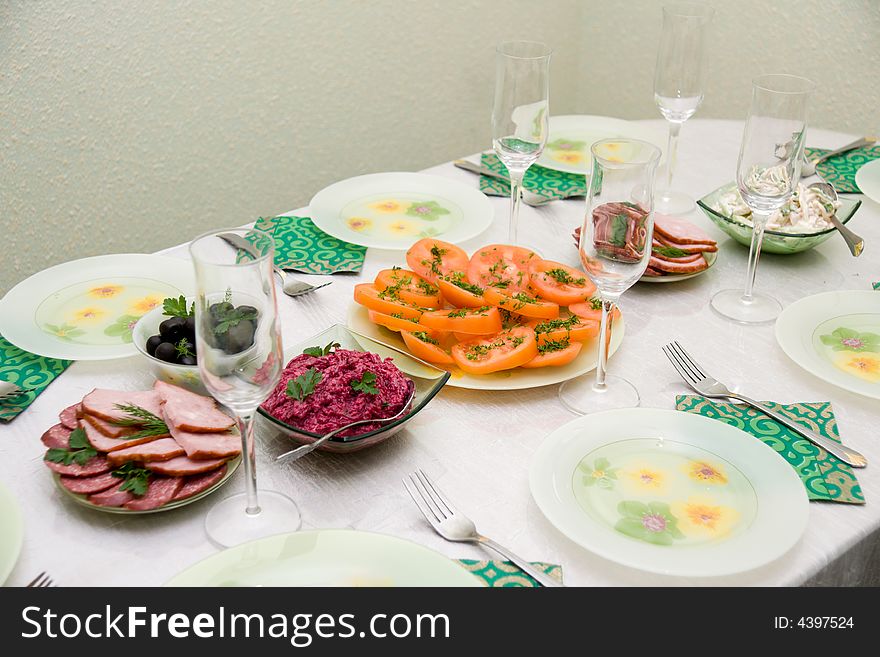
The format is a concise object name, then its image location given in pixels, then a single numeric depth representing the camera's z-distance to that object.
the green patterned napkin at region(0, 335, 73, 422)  1.28
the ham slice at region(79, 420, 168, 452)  1.09
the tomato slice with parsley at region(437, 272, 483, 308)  1.41
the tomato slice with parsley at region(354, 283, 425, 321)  1.40
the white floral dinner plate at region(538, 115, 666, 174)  2.14
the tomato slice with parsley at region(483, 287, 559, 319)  1.39
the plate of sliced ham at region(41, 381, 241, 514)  1.05
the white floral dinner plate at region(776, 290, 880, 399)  1.37
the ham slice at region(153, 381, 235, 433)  1.12
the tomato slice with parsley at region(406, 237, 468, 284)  1.51
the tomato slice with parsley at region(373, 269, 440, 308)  1.44
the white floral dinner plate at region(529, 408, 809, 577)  1.02
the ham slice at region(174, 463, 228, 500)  1.06
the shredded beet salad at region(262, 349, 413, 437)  1.16
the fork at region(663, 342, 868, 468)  1.20
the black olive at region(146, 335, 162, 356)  1.29
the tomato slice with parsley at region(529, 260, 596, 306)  1.46
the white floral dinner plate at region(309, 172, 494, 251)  1.81
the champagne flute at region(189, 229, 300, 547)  0.90
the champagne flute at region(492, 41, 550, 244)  1.51
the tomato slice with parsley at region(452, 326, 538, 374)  1.32
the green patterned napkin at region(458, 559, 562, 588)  1.00
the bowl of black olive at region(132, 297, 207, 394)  1.24
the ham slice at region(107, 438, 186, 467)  1.07
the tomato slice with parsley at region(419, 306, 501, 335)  1.36
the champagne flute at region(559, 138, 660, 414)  1.18
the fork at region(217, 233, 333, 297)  1.59
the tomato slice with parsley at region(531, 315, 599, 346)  1.37
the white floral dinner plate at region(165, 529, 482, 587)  0.97
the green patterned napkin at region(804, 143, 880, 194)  2.06
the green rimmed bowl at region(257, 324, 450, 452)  1.13
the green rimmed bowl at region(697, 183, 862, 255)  1.69
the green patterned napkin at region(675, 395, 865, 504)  1.14
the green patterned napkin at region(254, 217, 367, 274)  1.70
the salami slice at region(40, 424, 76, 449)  1.12
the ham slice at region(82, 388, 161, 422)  1.12
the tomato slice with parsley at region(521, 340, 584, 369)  1.34
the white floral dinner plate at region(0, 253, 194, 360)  1.40
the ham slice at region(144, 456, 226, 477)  1.07
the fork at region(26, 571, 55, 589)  0.98
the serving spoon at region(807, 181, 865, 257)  1.67
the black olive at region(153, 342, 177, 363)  1.26
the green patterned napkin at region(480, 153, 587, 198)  2.02
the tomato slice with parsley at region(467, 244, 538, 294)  1.48
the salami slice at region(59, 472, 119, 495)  1.05
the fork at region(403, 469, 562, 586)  1.01
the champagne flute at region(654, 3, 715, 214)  1.79
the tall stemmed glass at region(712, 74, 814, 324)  1.42
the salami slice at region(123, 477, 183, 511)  1.04
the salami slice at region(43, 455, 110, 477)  1.07
